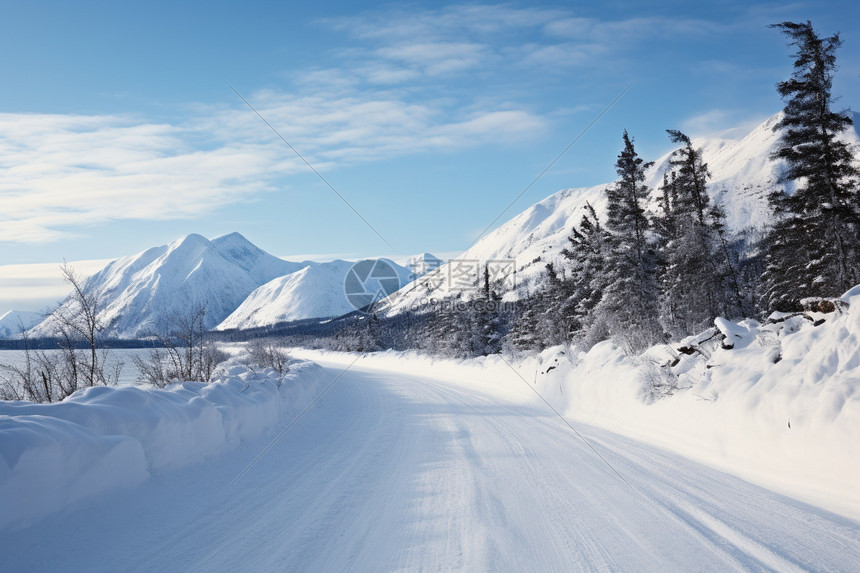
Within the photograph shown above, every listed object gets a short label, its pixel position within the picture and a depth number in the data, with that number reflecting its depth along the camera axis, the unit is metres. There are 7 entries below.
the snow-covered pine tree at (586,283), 26.23
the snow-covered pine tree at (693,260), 22.44
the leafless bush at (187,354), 17.23
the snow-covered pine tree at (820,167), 15.88
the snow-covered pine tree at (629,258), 23.98
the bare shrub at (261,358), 33.80
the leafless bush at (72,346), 13.72
